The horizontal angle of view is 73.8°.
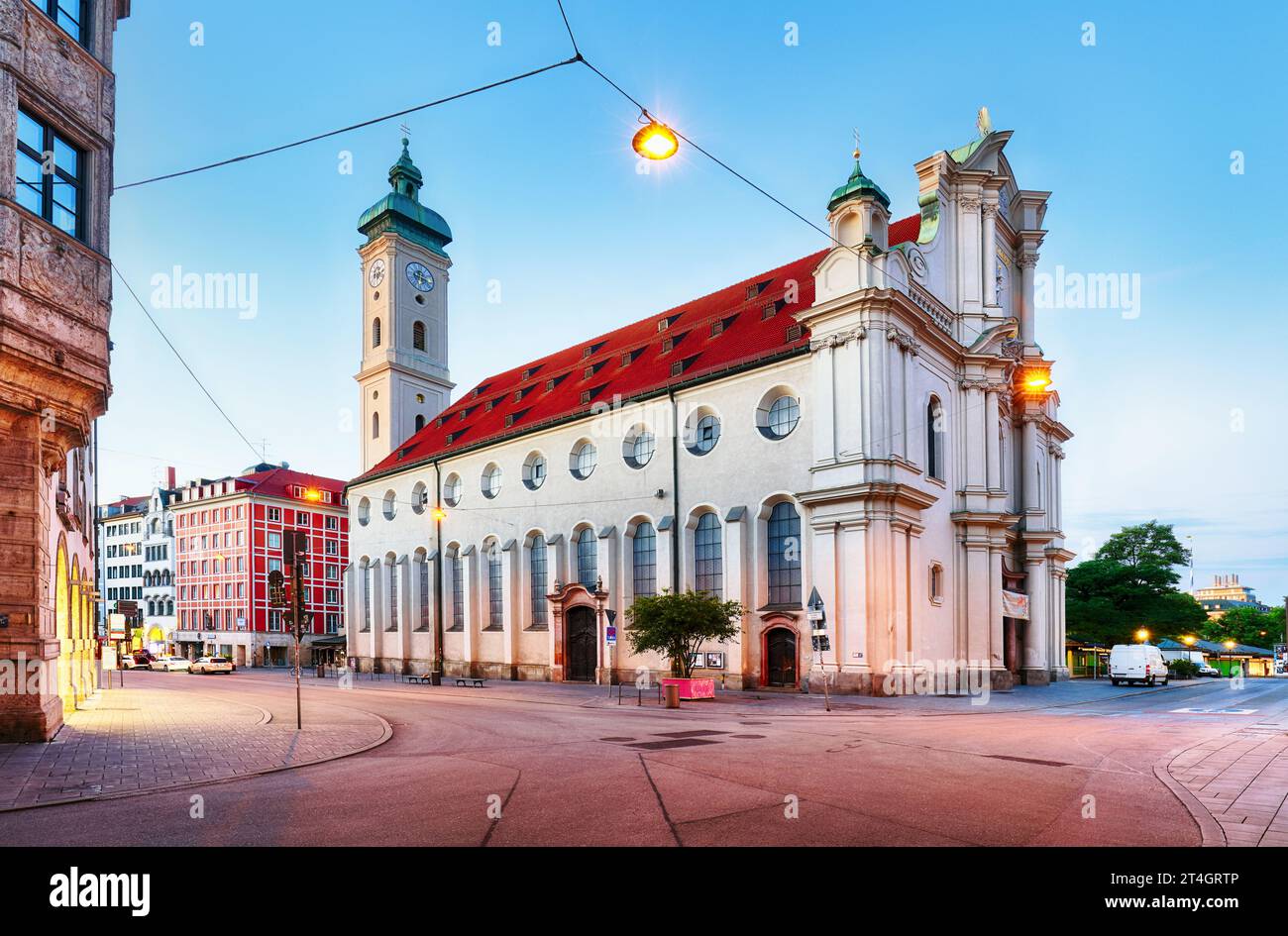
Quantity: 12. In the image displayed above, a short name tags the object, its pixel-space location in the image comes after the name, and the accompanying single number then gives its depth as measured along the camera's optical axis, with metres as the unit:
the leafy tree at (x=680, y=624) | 27.50
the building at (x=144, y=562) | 80.12
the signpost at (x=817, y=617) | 22.75
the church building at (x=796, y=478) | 29.16
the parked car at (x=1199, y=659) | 56.67
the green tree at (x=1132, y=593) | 57.88
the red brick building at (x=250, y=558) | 69.88
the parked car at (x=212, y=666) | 54.09
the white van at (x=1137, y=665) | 38.72
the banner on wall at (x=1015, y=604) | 36.88
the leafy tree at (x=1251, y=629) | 119.75
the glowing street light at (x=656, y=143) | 11.38
